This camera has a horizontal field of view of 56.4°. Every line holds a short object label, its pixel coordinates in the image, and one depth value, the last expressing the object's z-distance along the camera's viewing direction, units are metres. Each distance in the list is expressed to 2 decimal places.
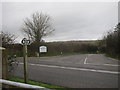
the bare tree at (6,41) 13.28
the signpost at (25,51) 5.00
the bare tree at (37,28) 26.60
